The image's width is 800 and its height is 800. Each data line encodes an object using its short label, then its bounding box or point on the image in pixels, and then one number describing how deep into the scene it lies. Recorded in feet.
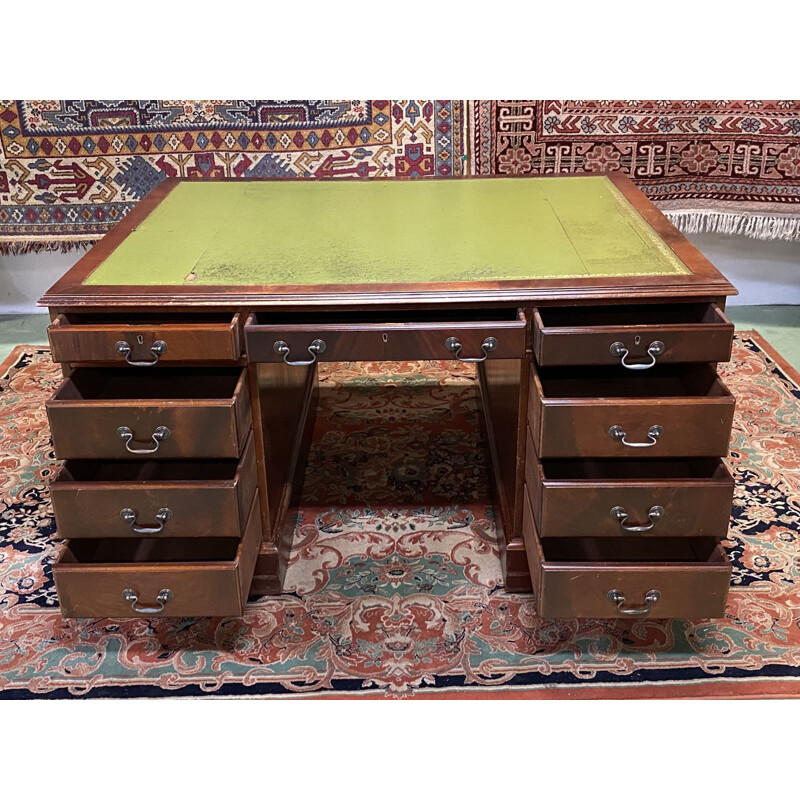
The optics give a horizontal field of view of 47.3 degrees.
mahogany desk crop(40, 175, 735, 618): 5.39
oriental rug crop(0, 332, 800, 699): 5.74
